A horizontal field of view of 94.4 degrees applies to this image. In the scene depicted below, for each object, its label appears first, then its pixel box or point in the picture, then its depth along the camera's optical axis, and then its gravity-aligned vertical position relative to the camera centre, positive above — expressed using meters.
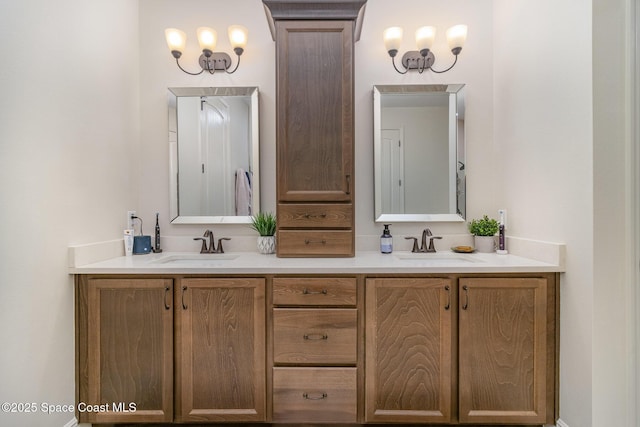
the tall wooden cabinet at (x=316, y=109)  1.68 +0.57
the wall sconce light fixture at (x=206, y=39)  1.90 +1.09
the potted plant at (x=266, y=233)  1.89 -0.16
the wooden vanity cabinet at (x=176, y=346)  1.43 -0.66
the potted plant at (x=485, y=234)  1.89 -0.17
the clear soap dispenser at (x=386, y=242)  1.90 -0.22
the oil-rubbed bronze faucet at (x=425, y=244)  1.94 -0.24
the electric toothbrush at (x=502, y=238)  1.82 -0.19
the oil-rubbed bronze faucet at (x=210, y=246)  1.96 -0.25
